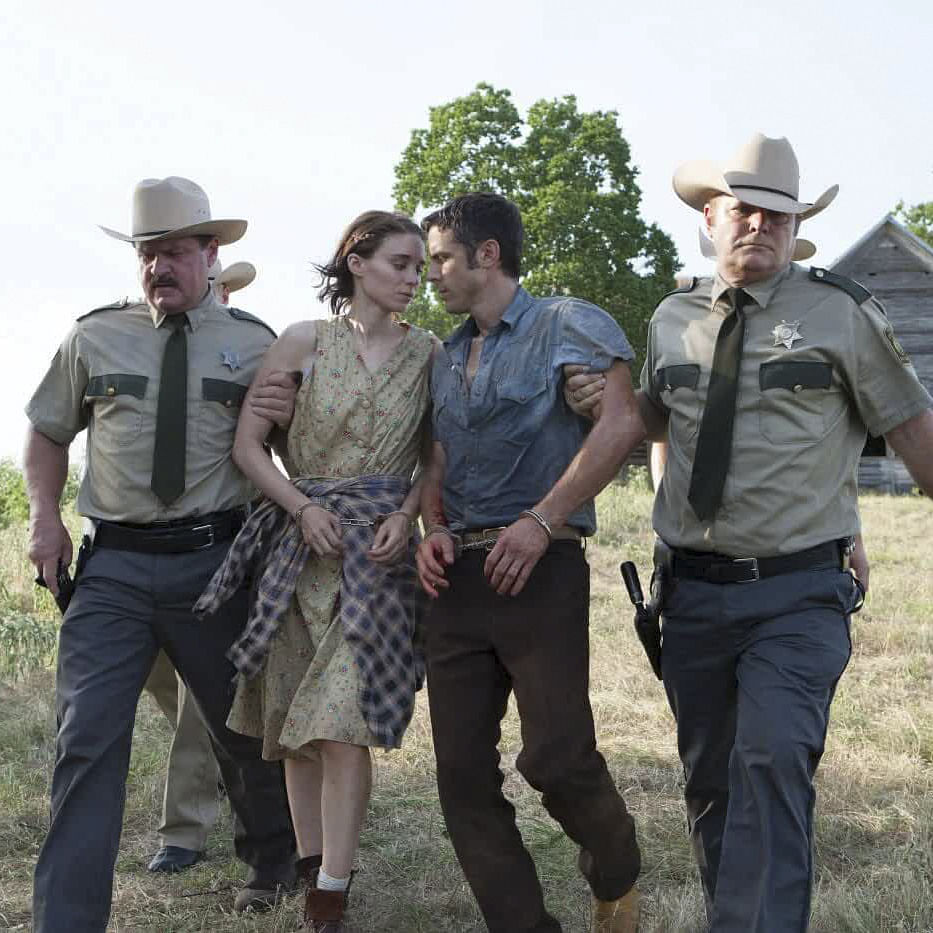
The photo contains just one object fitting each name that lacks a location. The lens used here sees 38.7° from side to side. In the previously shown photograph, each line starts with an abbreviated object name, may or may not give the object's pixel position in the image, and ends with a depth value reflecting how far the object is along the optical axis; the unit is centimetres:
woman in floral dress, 439
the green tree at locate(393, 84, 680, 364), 3145
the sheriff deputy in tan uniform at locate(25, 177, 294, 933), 444
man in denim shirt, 419
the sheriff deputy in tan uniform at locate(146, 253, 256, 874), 547
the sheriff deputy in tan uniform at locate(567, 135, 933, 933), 383
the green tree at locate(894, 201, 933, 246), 4472
